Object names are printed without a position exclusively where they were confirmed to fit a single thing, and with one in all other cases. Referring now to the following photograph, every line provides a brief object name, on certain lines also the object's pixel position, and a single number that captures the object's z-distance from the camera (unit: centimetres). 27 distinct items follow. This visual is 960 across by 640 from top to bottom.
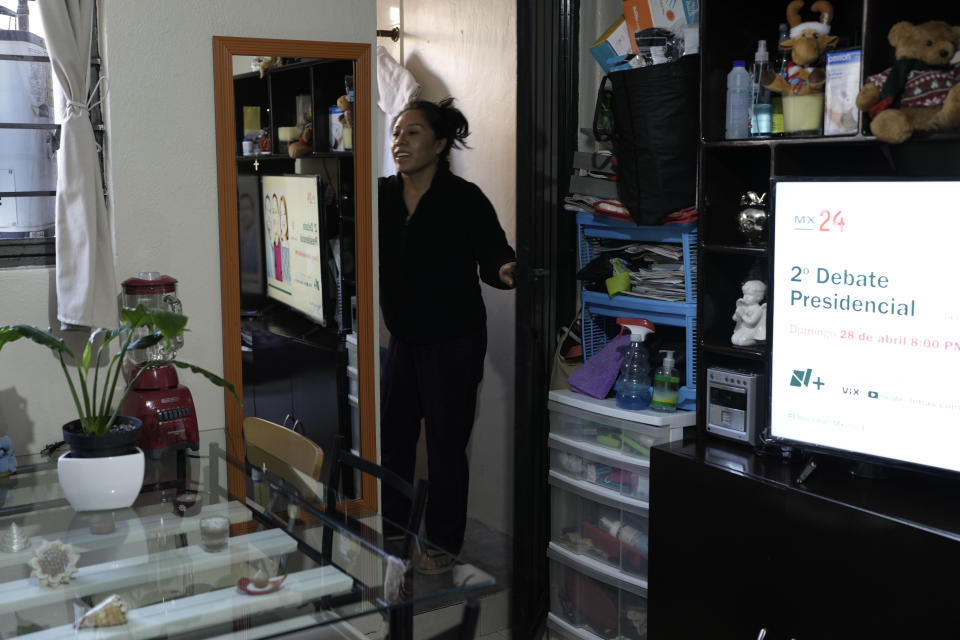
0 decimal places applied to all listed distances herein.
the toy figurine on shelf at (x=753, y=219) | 256
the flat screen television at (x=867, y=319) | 210
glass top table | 164
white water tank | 262
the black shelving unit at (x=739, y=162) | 247
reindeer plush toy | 239
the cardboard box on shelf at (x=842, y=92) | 229
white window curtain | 254
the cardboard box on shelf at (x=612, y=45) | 302
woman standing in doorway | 339
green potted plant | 212
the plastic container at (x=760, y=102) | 251
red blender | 250
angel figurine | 259
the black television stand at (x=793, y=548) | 203
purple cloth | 294
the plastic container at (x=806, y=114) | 240
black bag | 274
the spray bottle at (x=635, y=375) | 283
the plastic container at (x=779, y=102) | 250
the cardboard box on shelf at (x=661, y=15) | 284
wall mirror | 286
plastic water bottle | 255
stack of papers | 288
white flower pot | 211
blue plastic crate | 281
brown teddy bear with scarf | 212
